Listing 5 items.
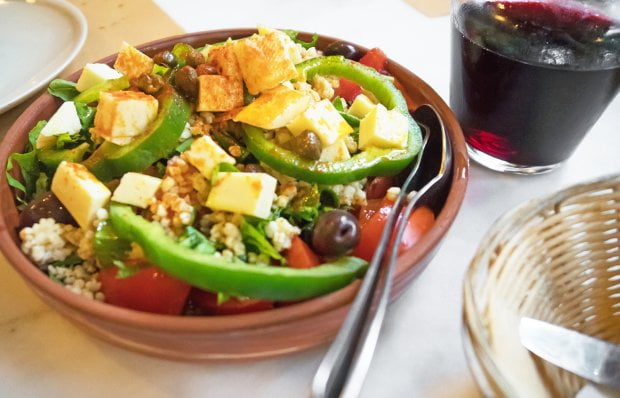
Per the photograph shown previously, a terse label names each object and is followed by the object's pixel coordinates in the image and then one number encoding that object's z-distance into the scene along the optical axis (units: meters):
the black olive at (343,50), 0.57
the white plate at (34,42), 0.61
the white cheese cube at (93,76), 0.55
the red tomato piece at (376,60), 0.57
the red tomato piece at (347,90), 0.56
